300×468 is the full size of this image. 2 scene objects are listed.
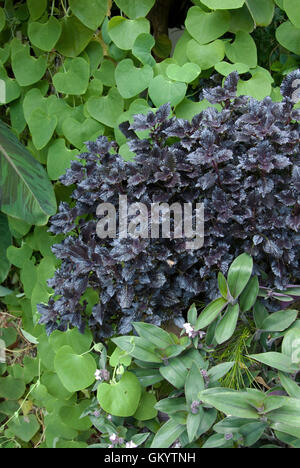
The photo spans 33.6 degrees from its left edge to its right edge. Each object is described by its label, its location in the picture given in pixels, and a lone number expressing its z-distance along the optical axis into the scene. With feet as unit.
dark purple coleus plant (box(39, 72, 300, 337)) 3.87
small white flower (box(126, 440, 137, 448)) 3.68
